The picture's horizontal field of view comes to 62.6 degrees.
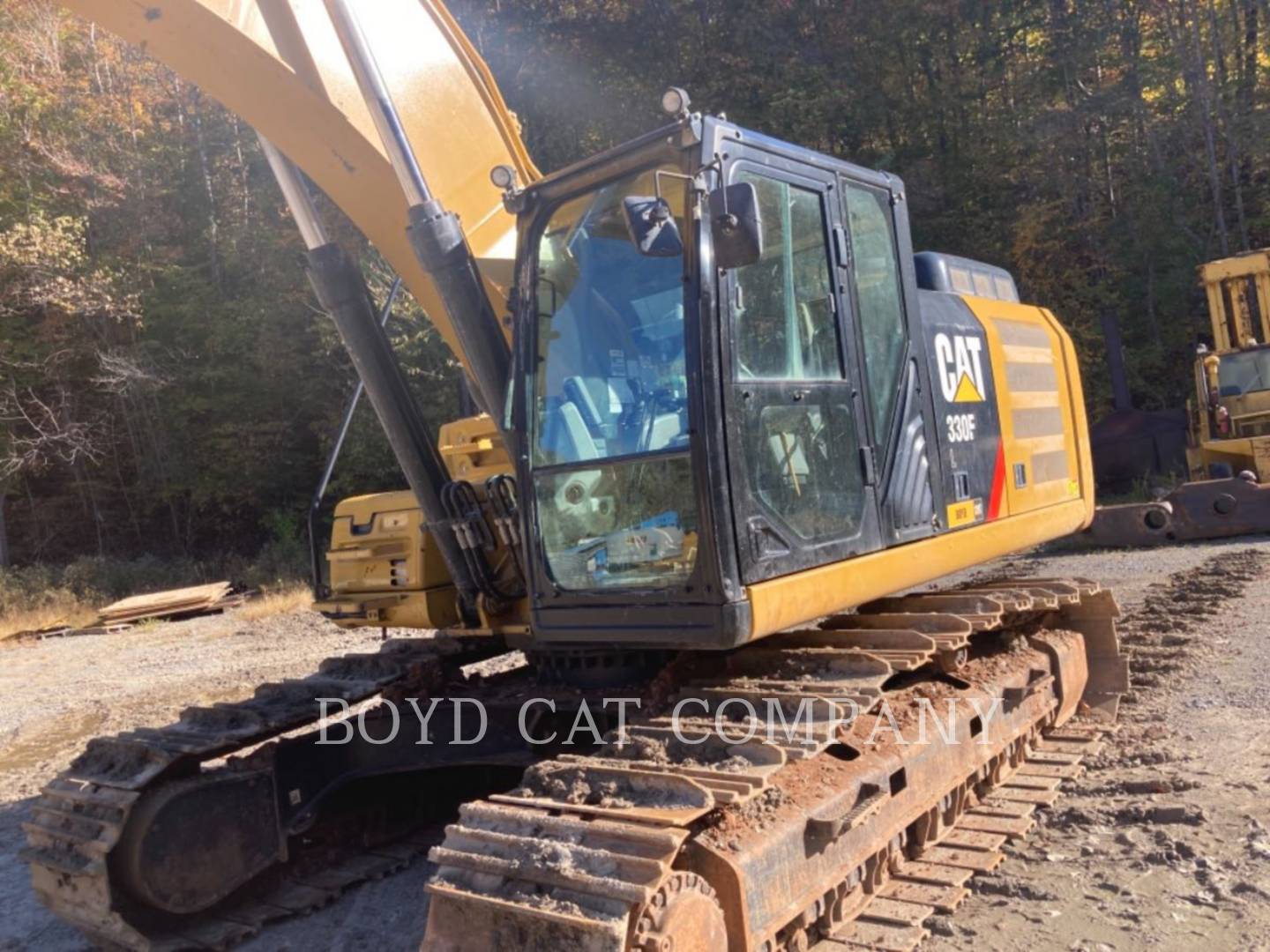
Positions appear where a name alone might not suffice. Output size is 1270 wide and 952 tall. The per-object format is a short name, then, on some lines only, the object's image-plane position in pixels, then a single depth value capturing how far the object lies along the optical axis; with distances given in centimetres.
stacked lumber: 1509
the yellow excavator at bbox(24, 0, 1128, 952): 309
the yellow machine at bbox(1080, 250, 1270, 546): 1191
